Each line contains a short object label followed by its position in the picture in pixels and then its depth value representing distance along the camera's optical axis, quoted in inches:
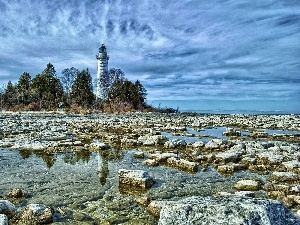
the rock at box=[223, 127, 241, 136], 742.2
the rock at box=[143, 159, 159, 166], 354.3
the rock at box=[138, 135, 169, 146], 514.9
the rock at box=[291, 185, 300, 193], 243.6
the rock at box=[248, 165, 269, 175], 330.9
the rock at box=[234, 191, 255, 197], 233.8
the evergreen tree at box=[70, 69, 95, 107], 2807.6
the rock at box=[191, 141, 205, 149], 489.4
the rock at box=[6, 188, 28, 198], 233.9
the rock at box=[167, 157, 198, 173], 334.0
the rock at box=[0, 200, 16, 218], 190.1
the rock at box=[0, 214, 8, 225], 163.0
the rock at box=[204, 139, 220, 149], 473.4
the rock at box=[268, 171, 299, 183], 289.8
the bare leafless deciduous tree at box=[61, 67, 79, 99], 3416.8
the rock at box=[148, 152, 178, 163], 373.8
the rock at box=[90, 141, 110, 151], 462.6
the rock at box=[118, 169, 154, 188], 265.6
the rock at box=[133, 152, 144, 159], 405.4
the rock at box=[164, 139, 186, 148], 491.8
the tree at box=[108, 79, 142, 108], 2876.5
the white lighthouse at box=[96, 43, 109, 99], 3444.9
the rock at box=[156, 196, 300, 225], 114.1
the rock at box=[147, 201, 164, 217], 201.3
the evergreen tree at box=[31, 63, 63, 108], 2908.5
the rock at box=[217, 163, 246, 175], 328.2
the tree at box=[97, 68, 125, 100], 3143.7
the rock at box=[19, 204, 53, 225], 181.9
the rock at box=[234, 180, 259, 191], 263.0
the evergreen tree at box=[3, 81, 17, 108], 2872.3
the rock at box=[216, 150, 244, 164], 373.4
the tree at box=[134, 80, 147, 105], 3100.4
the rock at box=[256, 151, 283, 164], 366.7
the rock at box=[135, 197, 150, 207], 221.3
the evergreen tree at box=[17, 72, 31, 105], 2950.3
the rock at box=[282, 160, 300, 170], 328.1
